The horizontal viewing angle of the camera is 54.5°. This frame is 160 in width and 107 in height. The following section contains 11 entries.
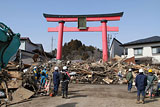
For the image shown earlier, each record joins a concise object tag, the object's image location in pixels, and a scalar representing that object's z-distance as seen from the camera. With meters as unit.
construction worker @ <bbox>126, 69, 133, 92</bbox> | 10.14
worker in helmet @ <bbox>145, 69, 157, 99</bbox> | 8.28
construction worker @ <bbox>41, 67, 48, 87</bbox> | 9.49
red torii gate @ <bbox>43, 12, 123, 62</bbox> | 21.23
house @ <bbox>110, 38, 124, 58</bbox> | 33.82
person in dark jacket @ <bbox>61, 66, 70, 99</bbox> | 8.09
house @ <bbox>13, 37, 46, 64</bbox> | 23.50
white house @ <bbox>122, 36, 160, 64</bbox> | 25.09
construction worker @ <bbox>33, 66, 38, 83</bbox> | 9.55
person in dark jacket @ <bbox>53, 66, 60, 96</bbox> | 8.50
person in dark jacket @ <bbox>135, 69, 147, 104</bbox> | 7.16
